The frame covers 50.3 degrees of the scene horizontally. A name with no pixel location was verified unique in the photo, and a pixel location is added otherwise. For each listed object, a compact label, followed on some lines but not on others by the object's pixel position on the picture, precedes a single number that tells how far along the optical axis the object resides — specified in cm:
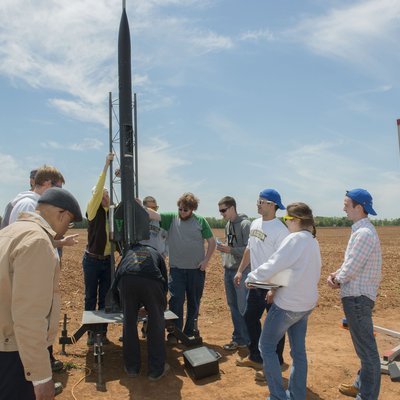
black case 512
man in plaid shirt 407
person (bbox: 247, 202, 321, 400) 392
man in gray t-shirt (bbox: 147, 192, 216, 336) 635
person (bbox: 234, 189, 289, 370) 501
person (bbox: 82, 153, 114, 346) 651
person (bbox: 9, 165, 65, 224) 470
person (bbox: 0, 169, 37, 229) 487
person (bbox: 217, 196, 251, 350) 616
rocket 649
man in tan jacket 237
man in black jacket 496
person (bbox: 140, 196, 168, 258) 652
